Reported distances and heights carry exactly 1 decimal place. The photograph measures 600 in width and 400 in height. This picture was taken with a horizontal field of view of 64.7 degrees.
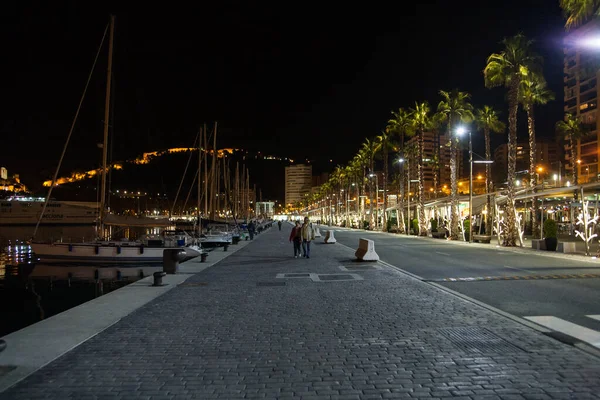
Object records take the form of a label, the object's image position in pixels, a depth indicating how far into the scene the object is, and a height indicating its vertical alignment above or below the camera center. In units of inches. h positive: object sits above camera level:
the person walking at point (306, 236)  906.7 -33.4
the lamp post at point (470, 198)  1453.2 +62.0
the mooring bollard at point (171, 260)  652.6 -57.2
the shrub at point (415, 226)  2130.2 -34.9
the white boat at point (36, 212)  3491.6 +39.2
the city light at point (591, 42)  537.5 +208.0
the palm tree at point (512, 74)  1262.3 +400.5
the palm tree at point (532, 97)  1346.3 +384.3
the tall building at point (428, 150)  7583.7 +1128.3
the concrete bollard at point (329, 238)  1443.2 -60.1
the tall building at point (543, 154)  5910.4 +844.0
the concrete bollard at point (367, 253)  832.3 -61.1
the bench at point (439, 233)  1782.0 -56.0
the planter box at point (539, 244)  1079.0 -60.5
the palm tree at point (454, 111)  1763.0 +402.4
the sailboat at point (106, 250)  1054.4 -69.8
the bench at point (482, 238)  1431.1 -61.8
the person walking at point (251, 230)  1777.6 -42.5
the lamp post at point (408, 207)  2158.0 +21.6
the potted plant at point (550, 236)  1053.9 -40.4
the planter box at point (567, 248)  991.6 -63.1
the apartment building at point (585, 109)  3853.3 +922.6
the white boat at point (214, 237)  1419.8 -59.4
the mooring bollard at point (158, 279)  539.8 -68.8
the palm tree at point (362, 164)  3262.8 +392.4
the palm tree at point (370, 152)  2911.7 +427.4
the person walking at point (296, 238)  926.4 -38.0
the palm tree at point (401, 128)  2333.9 +451.6
